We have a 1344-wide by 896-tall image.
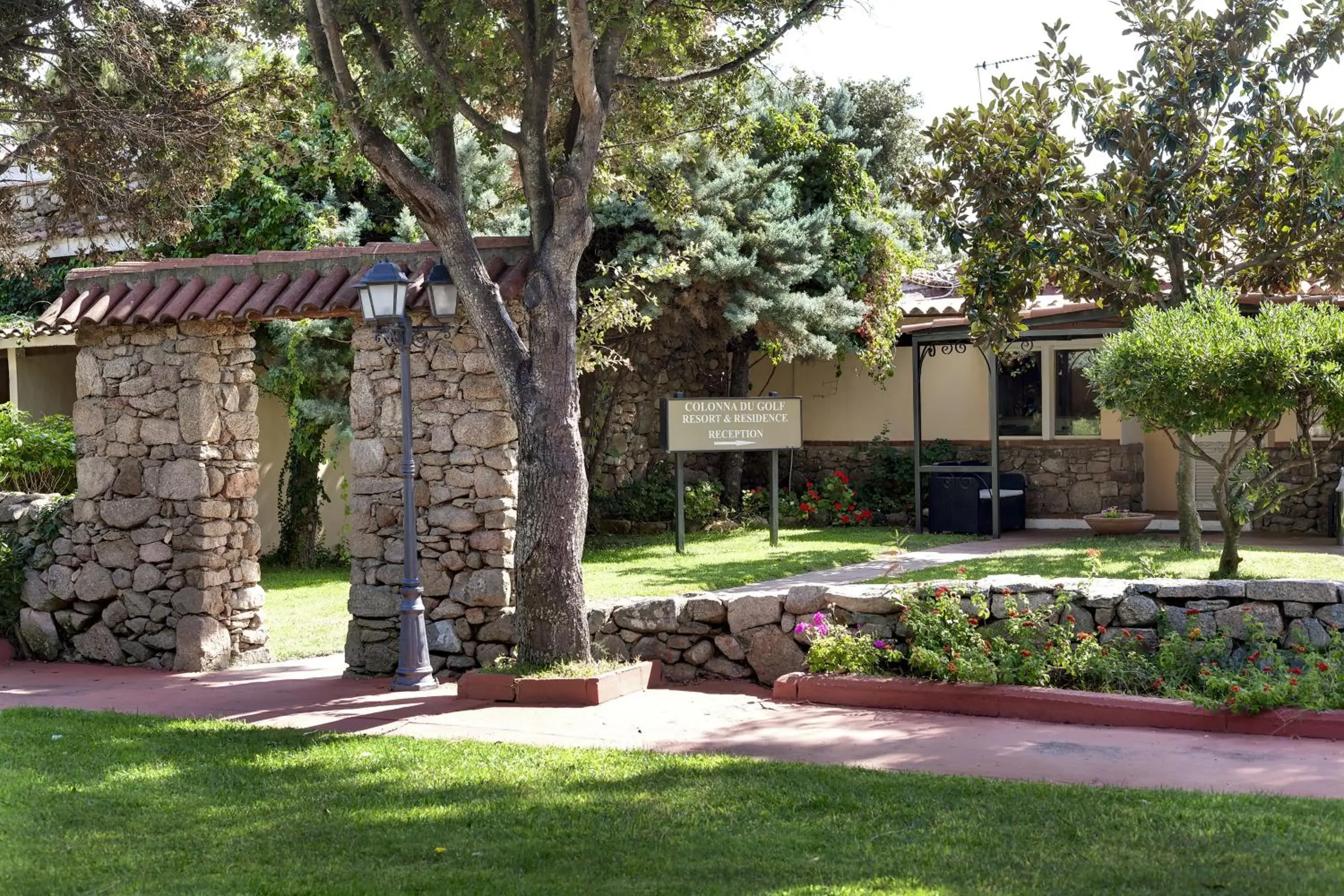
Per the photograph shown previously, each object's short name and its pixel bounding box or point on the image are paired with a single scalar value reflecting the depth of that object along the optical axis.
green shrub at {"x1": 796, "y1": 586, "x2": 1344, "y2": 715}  7.21
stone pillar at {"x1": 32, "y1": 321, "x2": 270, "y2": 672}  10.77
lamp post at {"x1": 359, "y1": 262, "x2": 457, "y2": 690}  9.14
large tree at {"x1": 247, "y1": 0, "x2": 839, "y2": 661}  8.77
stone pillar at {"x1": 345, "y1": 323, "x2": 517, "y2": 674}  9.72
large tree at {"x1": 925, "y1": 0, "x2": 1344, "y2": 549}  12.49
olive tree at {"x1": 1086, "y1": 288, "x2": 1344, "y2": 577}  8.90
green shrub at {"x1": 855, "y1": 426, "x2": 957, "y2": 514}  19.20
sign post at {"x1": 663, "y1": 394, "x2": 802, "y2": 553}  15.78
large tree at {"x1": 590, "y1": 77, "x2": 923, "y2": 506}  16.23
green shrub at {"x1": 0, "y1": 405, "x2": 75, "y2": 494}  15.15
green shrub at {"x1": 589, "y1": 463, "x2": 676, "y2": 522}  18.25
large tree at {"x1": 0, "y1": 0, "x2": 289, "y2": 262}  11.61
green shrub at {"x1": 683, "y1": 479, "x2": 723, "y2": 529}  18.38
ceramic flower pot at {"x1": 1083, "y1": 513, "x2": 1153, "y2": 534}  16.39
